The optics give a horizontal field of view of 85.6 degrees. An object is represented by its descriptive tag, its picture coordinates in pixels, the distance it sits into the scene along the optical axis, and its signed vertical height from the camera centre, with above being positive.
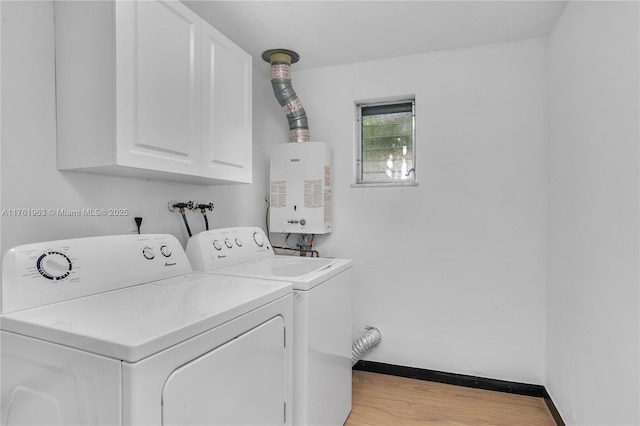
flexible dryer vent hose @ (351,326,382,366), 2.45 -0.98
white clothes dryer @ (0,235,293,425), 0.81 -0.37
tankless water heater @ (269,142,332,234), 2.49 +0.13
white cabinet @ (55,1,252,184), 1.24 +0.46
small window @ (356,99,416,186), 2.61 +0.49
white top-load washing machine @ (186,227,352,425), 1.49 -0.48
